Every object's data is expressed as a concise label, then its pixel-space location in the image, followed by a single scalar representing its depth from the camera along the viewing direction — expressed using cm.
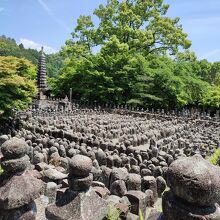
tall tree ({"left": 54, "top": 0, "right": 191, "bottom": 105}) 2048
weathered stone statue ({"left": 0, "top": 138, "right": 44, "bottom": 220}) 254
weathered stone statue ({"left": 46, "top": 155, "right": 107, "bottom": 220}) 271
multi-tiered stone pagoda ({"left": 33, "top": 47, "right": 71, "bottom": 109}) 1846
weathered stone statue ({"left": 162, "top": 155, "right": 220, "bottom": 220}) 169
